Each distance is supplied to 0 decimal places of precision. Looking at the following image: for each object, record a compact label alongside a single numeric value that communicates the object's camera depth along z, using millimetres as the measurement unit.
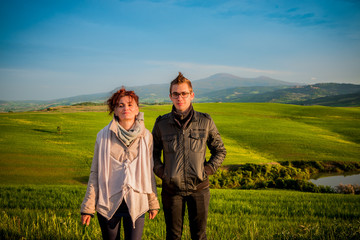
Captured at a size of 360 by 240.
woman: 2627
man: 2850
